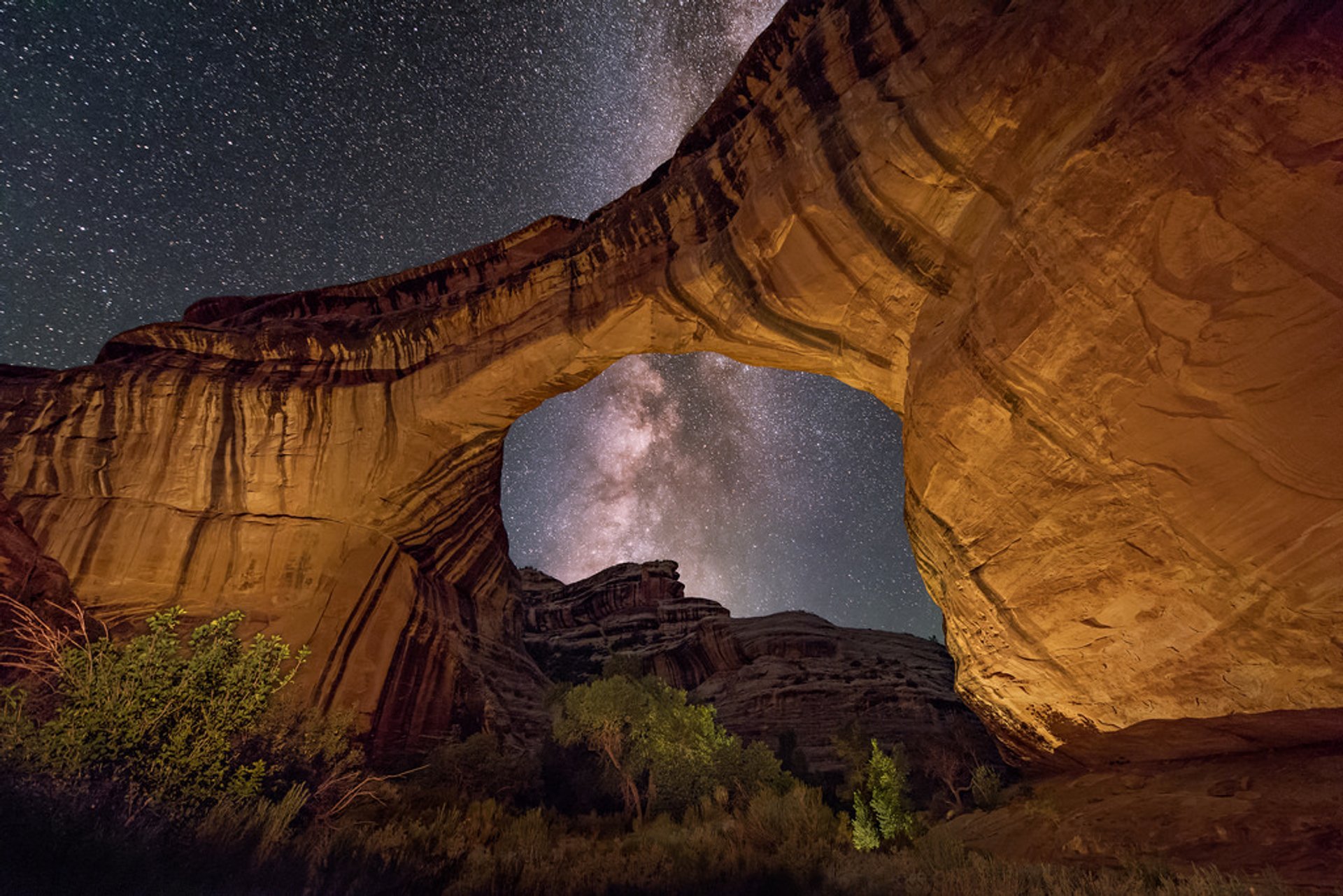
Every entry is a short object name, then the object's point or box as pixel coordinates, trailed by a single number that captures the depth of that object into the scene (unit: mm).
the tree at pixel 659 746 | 17703
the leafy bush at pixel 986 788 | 12086
